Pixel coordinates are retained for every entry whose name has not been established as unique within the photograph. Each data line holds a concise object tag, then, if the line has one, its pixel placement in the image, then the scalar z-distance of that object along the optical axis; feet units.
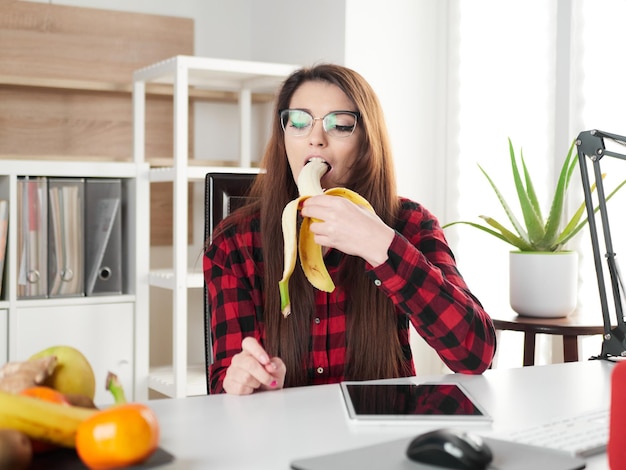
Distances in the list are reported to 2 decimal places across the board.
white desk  3.25
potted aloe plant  8.30
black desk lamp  4.91
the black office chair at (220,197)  6.26
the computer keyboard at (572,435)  3.30
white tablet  3.72
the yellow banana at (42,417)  2.73
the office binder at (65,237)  9.41
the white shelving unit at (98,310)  9.16
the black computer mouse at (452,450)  2.94
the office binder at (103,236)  9.66
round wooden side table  7.84
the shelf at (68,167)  9.18
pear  3.20
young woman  5.20
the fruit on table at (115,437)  2.68
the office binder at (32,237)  9.23
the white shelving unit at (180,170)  9.37
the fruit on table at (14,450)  2.61
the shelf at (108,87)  10.03
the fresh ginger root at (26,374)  3.06
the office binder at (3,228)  9.11
